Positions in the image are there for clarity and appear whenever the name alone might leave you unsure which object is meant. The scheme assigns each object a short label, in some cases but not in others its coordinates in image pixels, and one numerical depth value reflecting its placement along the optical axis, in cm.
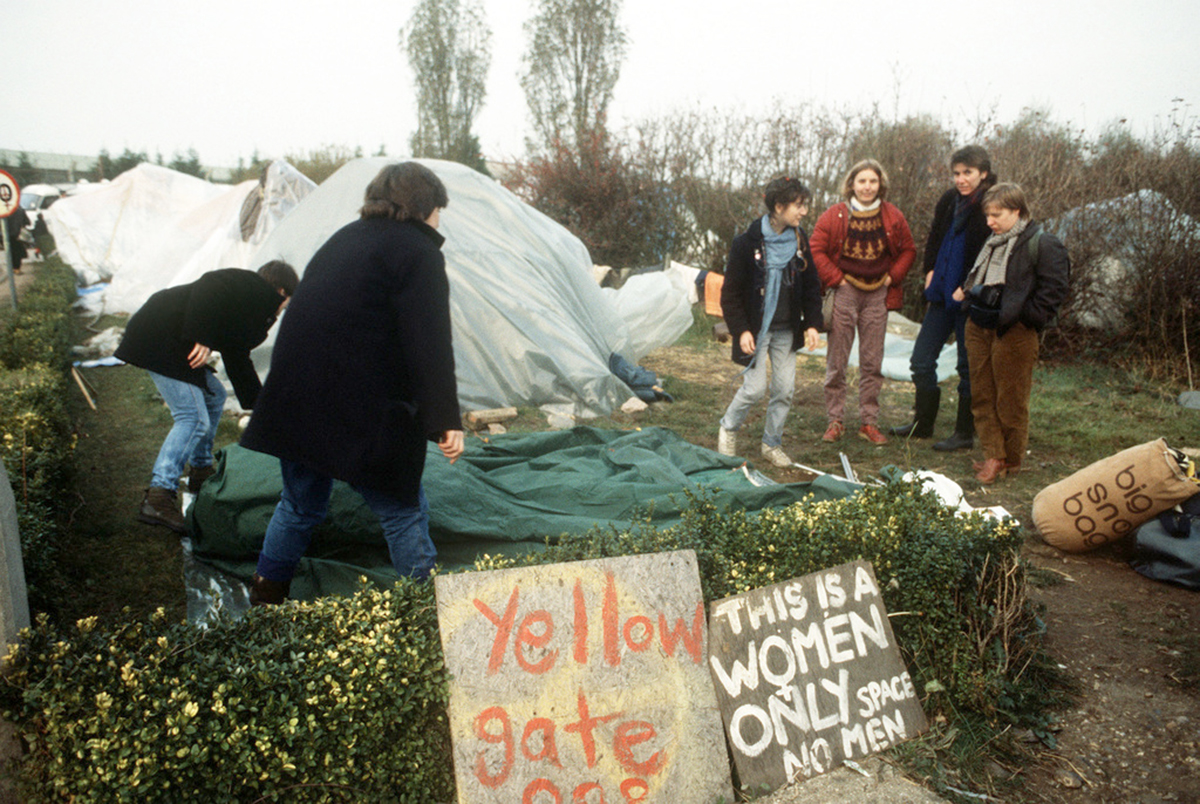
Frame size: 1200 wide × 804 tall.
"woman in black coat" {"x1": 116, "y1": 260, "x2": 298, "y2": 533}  405
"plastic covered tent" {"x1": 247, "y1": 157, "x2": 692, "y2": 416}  738
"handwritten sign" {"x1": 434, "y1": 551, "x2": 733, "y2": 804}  230
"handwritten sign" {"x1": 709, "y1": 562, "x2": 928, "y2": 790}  255
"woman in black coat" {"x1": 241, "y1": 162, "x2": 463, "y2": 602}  283
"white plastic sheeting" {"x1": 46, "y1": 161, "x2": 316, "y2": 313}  1095
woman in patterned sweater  579
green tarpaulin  372
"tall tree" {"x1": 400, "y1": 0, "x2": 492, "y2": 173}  3353
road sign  1173
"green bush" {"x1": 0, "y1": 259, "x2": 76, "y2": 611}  326
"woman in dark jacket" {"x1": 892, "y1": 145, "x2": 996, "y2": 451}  549
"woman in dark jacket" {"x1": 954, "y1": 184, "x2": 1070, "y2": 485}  476
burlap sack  380
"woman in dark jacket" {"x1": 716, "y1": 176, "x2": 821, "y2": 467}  522
